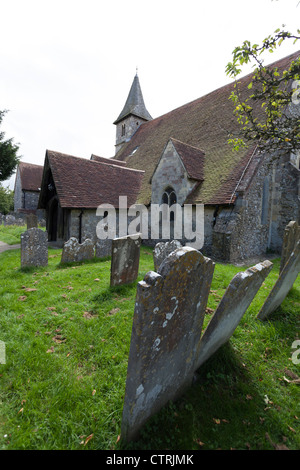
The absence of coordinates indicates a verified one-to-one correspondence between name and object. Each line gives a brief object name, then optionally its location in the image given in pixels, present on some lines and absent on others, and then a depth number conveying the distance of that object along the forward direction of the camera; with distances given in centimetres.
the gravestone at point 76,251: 766
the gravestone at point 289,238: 514
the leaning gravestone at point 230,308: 248
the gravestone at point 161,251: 622
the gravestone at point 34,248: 690
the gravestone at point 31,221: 1355
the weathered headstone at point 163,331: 181
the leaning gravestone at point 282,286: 367
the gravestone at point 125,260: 530
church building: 934
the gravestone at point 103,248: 870
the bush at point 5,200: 2962
